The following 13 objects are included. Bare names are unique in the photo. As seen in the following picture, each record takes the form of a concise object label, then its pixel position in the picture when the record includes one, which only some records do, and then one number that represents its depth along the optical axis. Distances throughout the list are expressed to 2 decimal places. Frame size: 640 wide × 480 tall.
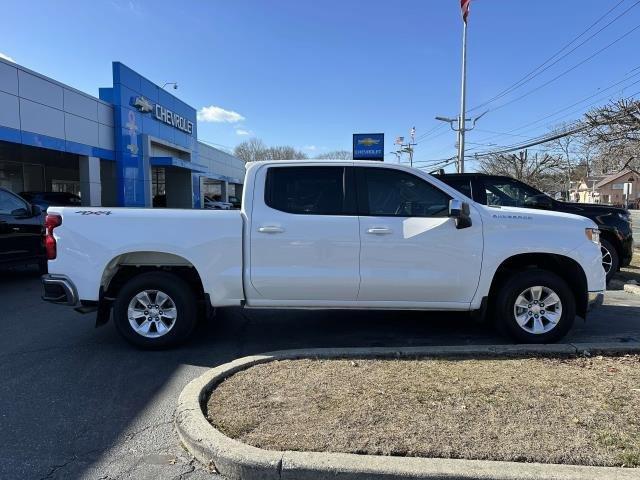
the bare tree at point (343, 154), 80.56
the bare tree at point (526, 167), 62.17
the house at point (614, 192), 91.71
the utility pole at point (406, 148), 66.50
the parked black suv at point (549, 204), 9.17
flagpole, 26.42
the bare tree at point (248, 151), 92.80
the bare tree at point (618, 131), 12.59
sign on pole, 31.36
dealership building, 18.81
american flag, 23.68
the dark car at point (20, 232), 9.41
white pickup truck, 5.25
